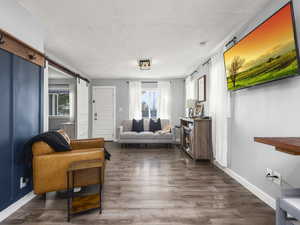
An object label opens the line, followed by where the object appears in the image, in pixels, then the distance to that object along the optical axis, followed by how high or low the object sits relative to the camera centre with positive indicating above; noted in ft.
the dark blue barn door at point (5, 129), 5.73 -0.39
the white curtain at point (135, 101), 20.17 +1.95
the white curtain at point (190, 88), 16.60 +3.04
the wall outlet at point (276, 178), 5.98 -2.27
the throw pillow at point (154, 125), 18.21 -0.91
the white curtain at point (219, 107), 9.79 +0.60
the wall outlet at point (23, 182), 6.62 -2.61
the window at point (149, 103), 20.85 +1.75
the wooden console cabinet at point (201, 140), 12.07 -1.72
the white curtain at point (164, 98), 20.33 +2.29
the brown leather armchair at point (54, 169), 6.26 -1.95
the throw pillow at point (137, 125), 18.11 -0.95
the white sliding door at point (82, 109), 16.38 +0.84
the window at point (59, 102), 19.52 +1.85
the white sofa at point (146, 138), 16.74 -2.13
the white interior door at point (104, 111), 20.59 +0.77
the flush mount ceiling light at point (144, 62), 13.09 +4.32
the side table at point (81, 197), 5.97 -3.06
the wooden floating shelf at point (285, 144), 3.25 -0.59
